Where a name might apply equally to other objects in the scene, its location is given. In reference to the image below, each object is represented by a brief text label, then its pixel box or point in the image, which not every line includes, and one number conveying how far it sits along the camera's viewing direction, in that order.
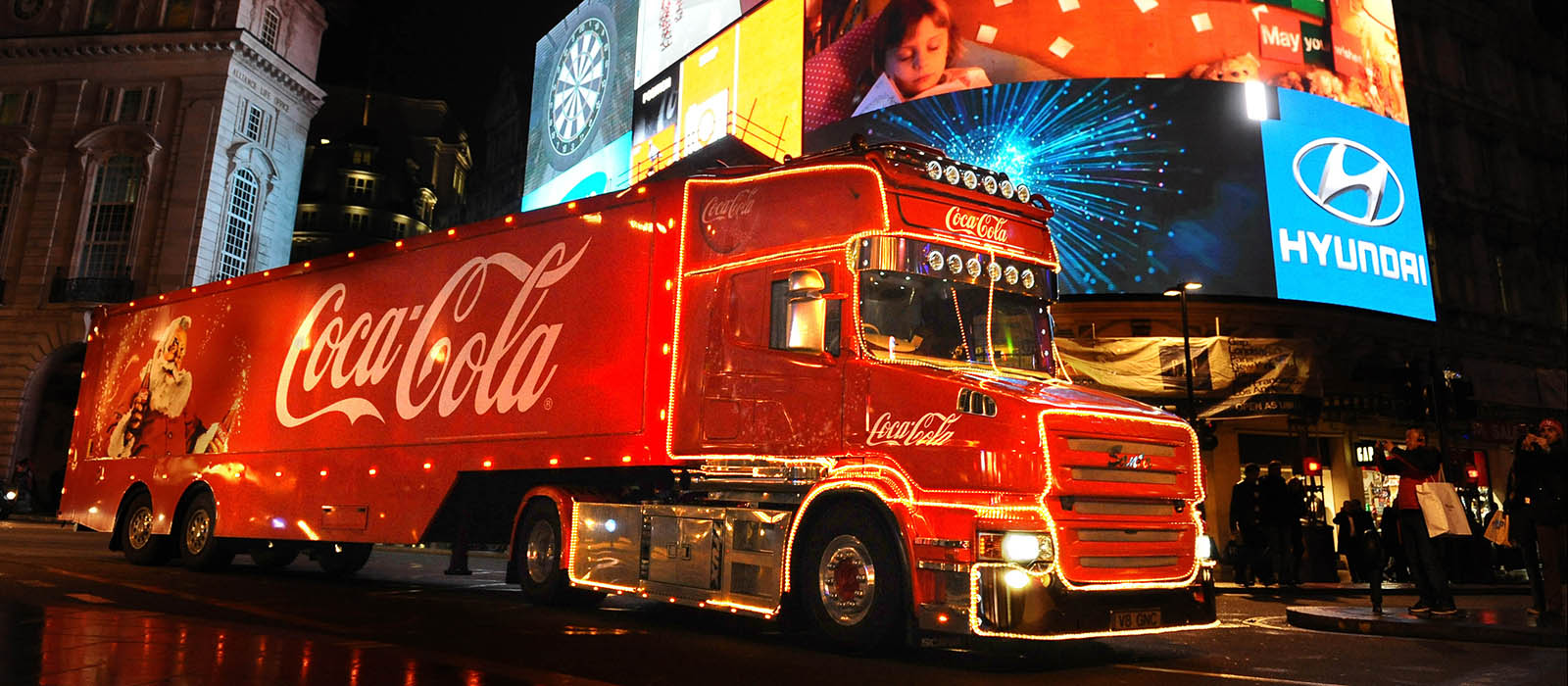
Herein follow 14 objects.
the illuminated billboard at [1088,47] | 23.67
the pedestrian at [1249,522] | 15.99
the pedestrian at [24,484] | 31.66
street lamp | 17.92
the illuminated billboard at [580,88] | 31.91
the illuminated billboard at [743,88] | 25.97
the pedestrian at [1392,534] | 10.72
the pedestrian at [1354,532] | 16.16
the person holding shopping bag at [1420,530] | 9.99
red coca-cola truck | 6.63
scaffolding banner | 20.97
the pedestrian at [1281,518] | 15.60
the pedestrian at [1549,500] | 9.45
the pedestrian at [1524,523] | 9.85
